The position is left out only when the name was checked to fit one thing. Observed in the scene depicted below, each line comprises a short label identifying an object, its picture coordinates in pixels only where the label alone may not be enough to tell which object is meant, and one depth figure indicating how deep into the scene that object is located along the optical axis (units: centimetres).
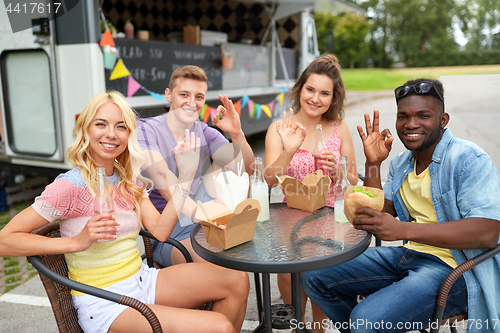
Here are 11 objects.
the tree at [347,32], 3294
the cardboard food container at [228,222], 144
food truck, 334
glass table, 136
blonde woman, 133
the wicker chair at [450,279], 143
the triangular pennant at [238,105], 547
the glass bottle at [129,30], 559
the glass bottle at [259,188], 175
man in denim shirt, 146
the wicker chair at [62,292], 130
